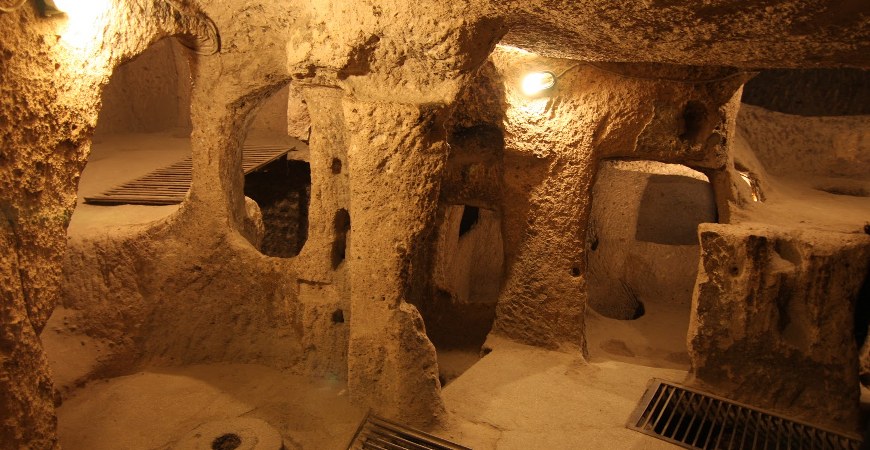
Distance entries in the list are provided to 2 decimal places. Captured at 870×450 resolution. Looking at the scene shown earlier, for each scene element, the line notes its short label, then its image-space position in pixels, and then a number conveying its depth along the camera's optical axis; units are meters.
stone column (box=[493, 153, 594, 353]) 4.69
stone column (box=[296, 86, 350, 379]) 3.90
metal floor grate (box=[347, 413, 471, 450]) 3.47
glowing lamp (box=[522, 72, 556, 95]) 4.49
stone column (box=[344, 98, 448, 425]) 3.32
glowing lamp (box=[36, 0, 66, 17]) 2.52
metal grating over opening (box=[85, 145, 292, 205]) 5.32
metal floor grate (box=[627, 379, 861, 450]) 3.66
